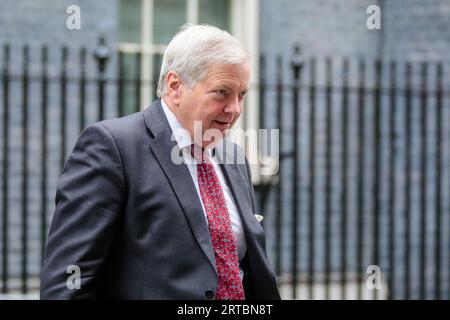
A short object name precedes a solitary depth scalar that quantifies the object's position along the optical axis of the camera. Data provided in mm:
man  4609
